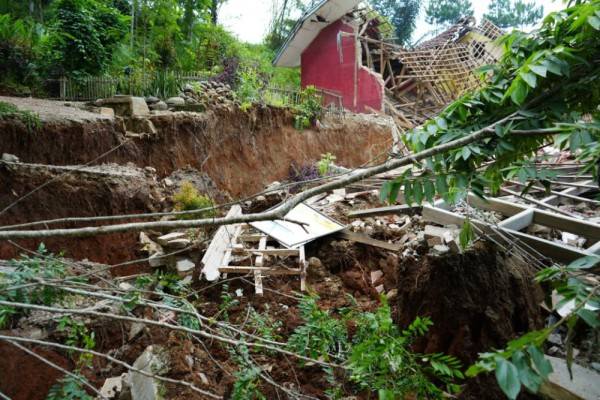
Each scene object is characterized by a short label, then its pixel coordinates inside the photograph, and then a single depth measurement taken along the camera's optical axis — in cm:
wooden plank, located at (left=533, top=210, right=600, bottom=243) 340
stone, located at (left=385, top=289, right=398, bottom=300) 476
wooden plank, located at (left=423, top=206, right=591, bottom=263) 311
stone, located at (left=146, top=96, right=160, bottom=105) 741
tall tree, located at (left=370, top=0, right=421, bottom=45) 2041
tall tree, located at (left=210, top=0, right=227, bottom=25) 1426
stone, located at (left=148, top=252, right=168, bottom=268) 548
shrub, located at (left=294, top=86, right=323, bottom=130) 1030
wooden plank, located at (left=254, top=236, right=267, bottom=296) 480
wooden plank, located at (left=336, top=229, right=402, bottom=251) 547
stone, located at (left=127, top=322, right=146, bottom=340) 342
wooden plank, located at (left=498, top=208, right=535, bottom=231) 365
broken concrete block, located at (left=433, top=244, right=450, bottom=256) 329
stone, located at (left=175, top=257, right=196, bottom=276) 535
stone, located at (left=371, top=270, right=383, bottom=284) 533
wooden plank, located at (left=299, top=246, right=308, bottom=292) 498
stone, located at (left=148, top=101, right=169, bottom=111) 732
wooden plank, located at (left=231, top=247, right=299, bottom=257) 544
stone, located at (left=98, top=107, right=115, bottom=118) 630
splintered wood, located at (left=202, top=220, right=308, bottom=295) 503
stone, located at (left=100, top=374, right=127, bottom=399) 296
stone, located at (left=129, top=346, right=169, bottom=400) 282
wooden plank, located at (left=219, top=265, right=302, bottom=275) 503
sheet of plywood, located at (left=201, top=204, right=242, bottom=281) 497
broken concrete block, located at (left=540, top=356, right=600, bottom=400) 251
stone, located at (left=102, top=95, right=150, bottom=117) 673
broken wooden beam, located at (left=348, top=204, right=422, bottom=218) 565
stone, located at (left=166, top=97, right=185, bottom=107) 765
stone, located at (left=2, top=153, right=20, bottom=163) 461
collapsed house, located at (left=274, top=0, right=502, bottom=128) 1299
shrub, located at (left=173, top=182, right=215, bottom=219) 632
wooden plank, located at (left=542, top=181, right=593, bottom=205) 496
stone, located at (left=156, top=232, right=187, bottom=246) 586
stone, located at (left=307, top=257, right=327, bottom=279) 541
